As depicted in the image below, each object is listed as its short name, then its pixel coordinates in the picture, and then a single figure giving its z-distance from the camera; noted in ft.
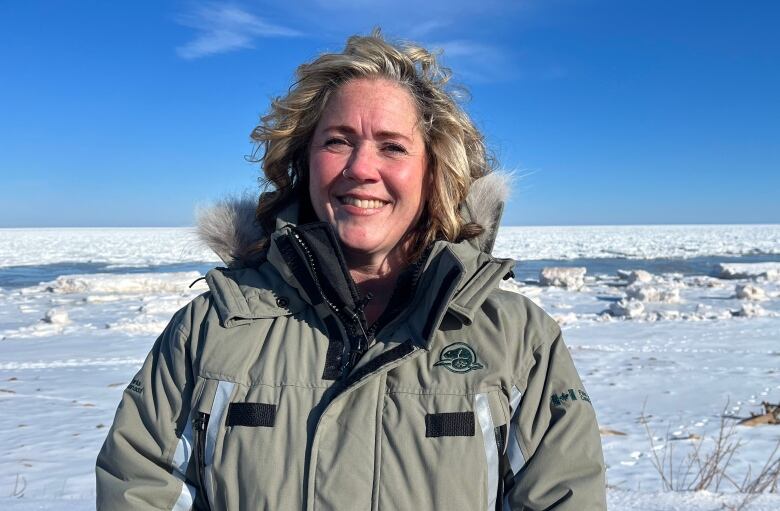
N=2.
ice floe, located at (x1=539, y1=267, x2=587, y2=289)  49.44
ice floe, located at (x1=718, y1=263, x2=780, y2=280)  55.67
